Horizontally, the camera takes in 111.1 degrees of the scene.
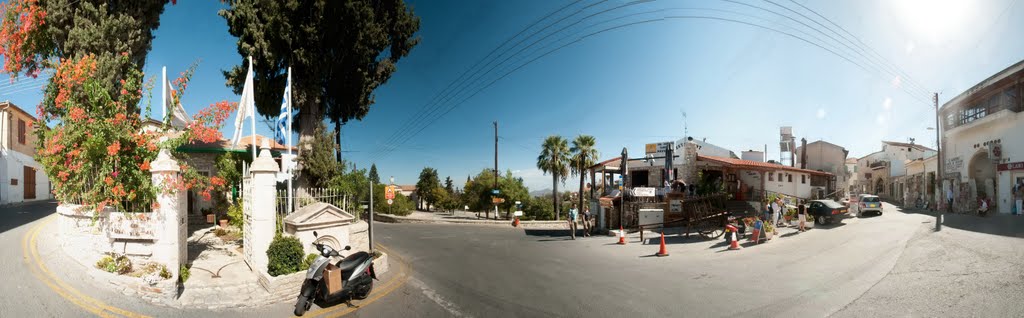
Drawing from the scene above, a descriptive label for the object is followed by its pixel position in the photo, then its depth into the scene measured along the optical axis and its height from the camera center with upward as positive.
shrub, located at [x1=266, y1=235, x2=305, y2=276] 7.16 -1.77
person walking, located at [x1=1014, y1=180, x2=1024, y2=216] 15.37 -1.52
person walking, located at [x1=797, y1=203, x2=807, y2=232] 14.79 -2.15
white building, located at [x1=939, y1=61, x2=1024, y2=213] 16.27 +1.09
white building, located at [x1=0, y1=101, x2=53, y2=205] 20.59 +0.82
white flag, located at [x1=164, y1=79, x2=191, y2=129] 9.12 +1.73
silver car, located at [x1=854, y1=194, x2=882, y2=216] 19.41 -2.30
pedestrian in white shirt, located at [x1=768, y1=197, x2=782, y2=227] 15.89 -2.14
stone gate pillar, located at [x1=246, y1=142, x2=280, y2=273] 7.55 -0.78
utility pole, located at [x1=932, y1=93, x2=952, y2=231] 17.30 +1.43
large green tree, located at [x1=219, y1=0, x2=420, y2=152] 13.02 +4.89
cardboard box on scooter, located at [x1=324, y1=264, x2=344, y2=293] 6.27 -1.93
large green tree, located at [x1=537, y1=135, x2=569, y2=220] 30.20 +0.75
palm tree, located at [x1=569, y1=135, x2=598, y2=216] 28.84 +1.34
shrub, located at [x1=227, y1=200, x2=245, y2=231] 11.24 -1.40
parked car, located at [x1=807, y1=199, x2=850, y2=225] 16.03 -2.19
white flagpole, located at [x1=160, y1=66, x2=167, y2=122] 8.92 +2.01
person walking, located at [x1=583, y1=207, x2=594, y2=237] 16.72 -2.80
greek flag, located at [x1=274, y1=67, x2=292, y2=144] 10.73 +1.70
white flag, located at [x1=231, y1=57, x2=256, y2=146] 10.05 +1.92
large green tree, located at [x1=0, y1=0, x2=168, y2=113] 8.83 +3.84
